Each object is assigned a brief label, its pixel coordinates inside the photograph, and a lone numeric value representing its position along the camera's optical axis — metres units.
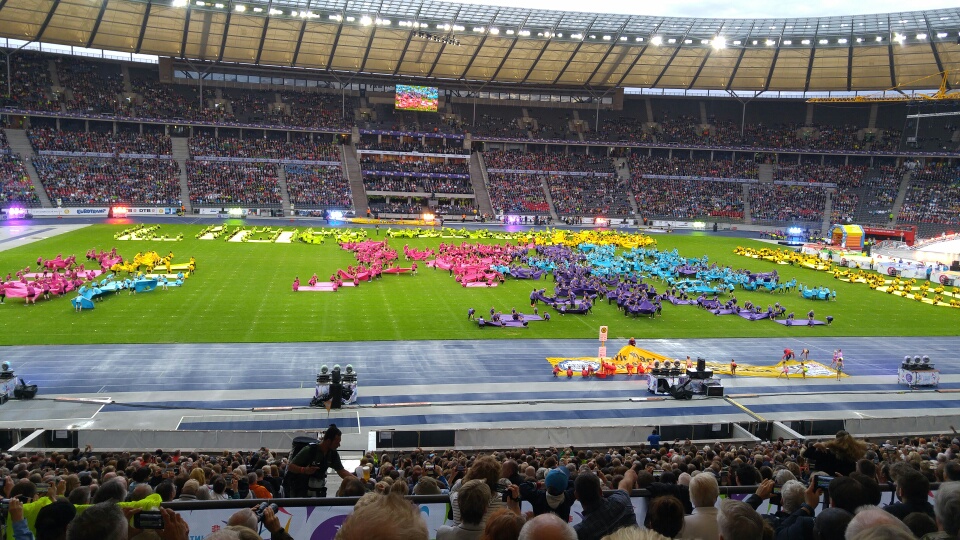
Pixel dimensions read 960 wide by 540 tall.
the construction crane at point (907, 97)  73.06
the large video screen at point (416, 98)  86.69
